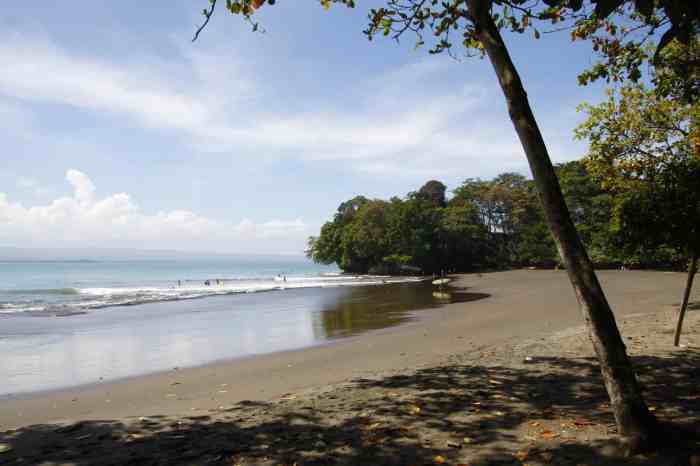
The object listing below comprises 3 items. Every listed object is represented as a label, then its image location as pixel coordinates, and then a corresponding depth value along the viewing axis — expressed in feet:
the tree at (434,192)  253.65
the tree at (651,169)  24.80
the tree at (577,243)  12.36
